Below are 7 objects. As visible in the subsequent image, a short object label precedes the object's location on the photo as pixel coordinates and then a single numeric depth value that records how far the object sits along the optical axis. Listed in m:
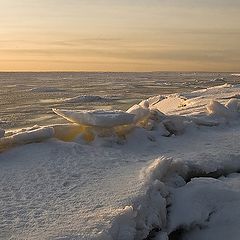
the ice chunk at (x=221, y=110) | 8.51
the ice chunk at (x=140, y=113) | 7.24
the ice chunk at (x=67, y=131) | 6.51
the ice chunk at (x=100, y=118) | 6.53
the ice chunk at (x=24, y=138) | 5.86
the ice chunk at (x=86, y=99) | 19.96
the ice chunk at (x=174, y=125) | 7.39
